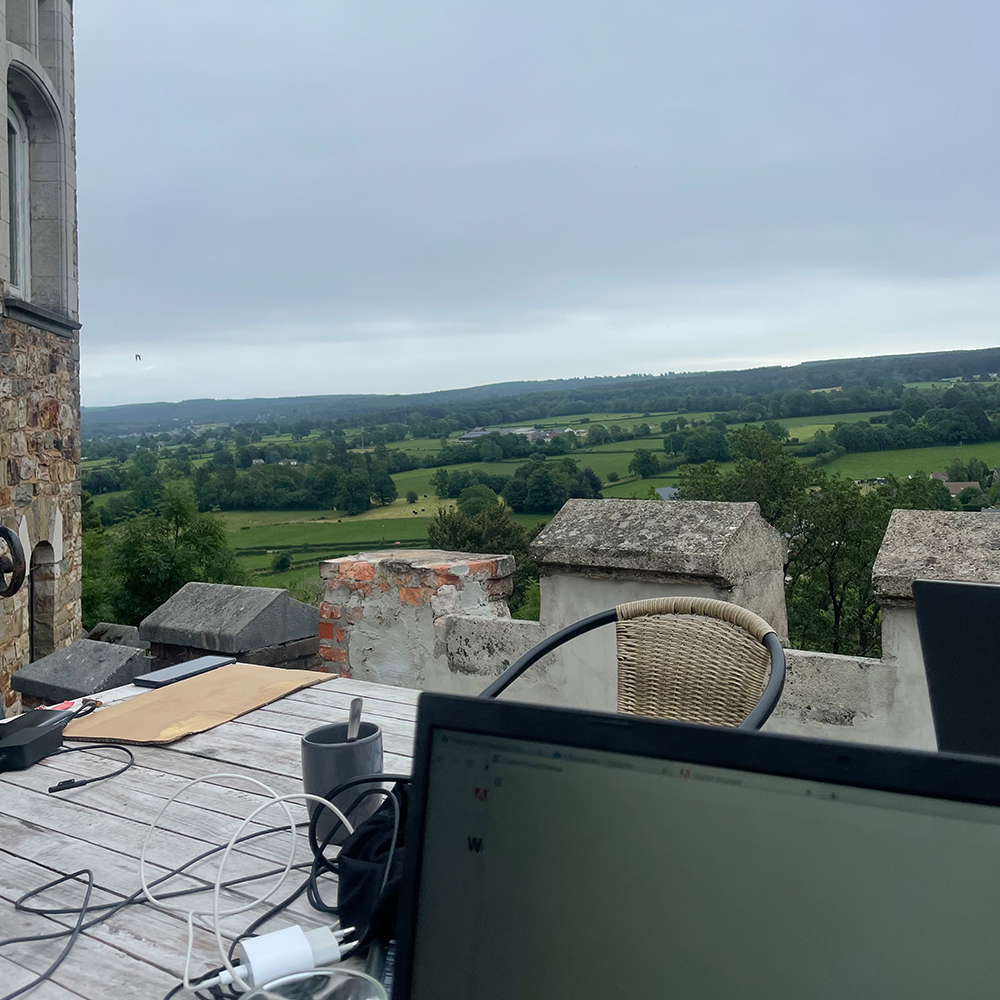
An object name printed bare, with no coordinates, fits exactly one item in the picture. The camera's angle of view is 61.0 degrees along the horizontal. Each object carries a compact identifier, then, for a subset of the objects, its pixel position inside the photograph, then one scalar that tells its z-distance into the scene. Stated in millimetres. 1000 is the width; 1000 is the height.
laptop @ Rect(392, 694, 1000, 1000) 469
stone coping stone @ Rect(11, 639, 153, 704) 2402
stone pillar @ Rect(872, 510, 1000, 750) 1979
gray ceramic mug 1117
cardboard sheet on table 1573
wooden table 896
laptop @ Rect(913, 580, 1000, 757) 927
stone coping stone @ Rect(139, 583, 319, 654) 2615
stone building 5188
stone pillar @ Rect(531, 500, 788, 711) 2270
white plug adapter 834
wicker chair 1595
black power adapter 1440
